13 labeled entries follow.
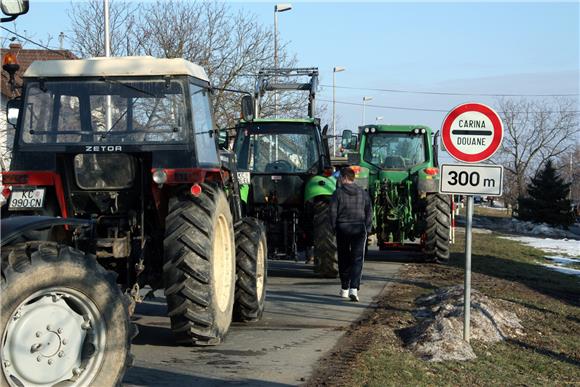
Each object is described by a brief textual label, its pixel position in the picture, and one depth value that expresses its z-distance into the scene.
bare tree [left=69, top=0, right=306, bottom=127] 26.50
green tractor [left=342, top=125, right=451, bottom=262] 17.19
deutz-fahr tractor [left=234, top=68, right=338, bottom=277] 14.67
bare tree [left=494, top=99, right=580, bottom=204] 71.25
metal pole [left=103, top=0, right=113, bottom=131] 8.09
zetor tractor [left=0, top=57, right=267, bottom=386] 7.54
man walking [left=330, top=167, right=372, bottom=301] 11.68
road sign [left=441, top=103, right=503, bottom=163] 8.82
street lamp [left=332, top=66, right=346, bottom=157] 47.89
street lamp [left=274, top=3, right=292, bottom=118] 29.52
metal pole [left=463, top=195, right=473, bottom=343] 8.38
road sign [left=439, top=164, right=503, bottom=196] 8.67
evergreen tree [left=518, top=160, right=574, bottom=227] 47.28
